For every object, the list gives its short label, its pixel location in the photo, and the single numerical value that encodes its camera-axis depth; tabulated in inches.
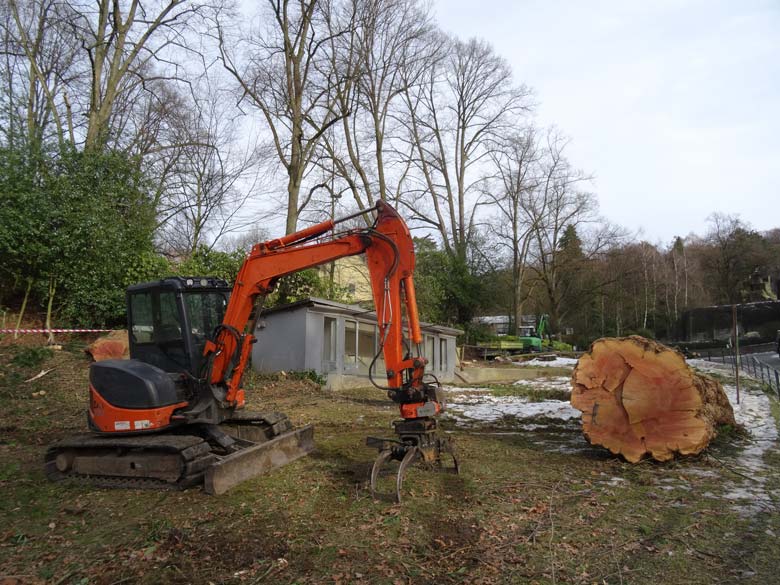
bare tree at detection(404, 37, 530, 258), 1322.6
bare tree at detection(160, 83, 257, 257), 979.3
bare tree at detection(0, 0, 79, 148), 675.4
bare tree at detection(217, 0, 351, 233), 754.8
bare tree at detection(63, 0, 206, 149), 719.1
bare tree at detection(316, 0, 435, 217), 821.9
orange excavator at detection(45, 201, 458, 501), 231.0
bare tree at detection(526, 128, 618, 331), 1550.2
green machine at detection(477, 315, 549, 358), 1273.4
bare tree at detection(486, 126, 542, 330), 1483.8
